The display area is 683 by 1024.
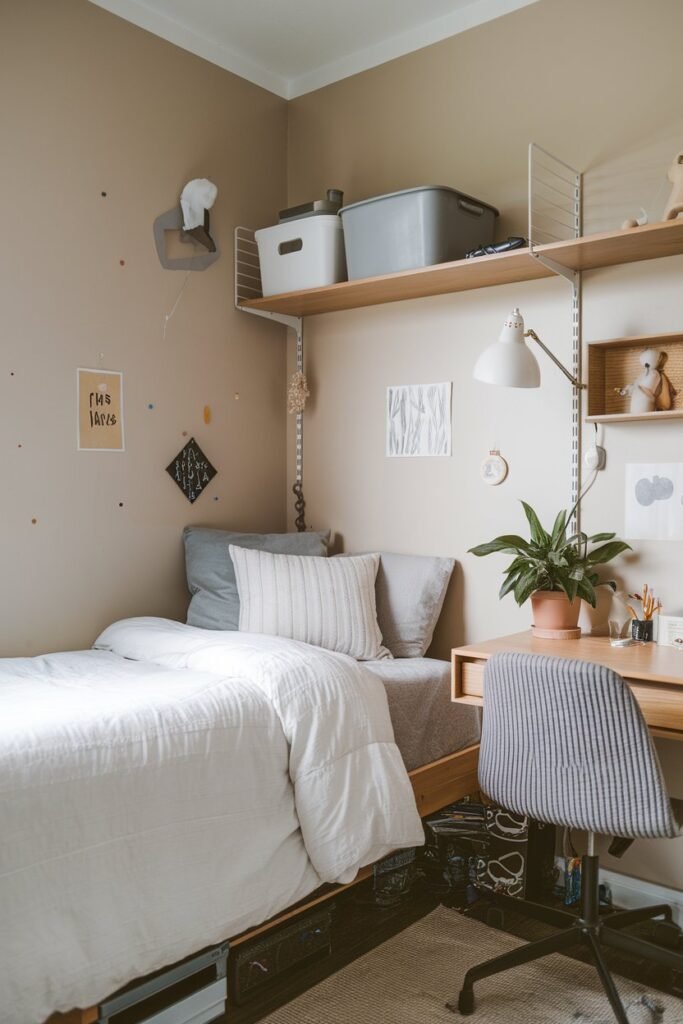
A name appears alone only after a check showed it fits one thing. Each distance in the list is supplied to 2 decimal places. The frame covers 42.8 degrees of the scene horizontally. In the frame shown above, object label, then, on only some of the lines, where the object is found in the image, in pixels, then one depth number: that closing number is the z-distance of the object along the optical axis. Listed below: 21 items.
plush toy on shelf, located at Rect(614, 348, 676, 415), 2.48
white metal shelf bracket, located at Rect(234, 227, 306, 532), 3.31
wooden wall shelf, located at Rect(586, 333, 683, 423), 2.51
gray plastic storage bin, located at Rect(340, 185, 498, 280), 2.71
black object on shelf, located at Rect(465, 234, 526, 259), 2.58
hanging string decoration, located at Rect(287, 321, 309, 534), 3.34
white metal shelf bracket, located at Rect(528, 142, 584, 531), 2.70
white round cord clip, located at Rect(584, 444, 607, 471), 2.65
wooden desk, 2.03
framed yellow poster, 2.78
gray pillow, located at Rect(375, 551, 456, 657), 2.86
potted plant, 2.49
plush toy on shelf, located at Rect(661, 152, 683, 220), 2.32
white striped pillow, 2.71
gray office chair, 1.82
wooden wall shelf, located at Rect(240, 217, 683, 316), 2.38
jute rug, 2.04
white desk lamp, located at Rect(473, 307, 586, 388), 2.44
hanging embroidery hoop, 2.87
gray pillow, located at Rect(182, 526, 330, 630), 2.90
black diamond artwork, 3.08
